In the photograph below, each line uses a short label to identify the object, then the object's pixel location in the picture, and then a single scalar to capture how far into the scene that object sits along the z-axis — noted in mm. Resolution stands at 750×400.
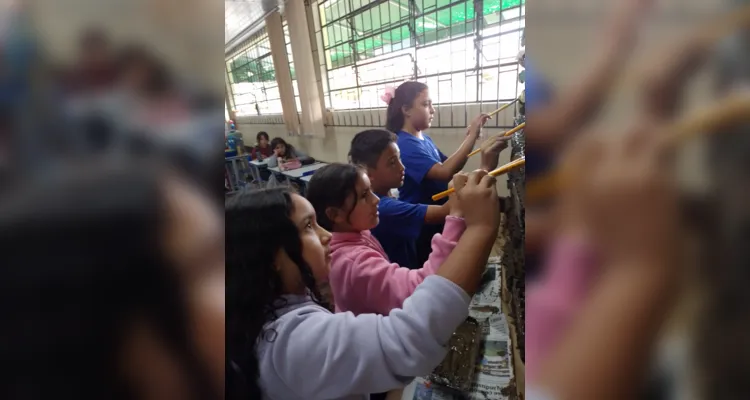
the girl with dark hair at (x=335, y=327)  310
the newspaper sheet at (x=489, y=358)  521
